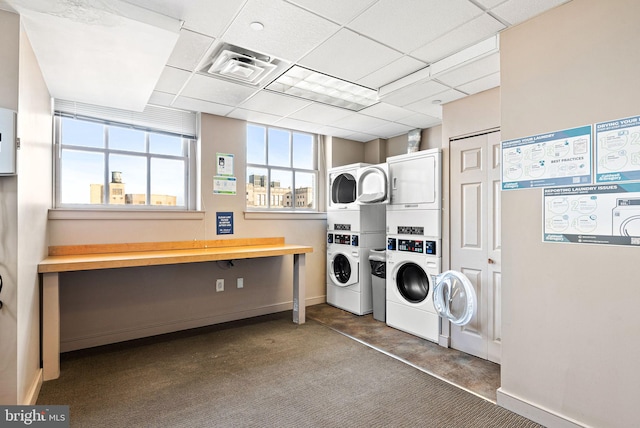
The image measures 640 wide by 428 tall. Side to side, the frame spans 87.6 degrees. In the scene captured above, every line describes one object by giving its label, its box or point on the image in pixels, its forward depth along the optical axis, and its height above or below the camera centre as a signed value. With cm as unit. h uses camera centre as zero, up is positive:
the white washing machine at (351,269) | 440 -75
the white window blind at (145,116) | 336 +107
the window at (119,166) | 338 +53
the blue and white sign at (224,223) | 414 -12
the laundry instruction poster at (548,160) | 195 +35
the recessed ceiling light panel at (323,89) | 310 +127
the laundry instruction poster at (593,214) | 178 +0
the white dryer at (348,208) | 442 +8
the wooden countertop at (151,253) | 279 -41
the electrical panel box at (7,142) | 187 +40
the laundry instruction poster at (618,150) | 176 +35
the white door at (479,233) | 305 -18
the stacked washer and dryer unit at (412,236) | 349 -25
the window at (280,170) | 458 +64
